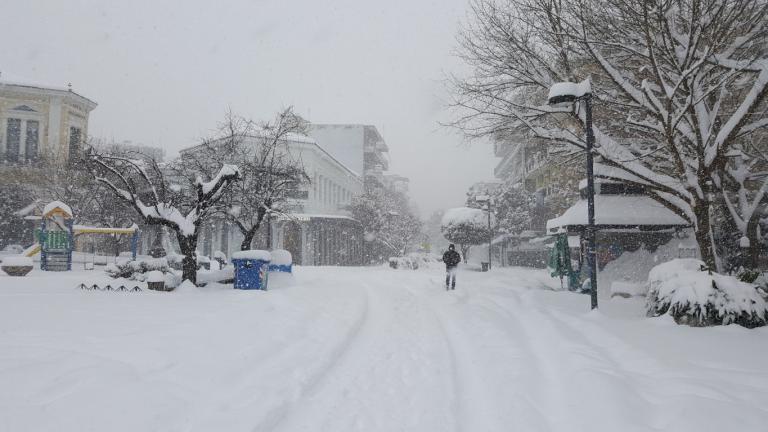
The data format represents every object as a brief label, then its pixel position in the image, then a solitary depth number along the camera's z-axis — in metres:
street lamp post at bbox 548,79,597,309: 8.48
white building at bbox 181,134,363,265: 33.09
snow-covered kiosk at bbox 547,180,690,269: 13.80
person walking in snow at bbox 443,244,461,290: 15.37
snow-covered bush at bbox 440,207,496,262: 31.11
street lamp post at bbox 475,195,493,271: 27.21
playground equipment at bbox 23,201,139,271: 17.41
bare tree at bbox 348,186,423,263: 38.53
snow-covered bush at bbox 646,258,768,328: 7.09
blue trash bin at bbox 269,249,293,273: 15.61
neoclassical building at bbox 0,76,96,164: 32.44
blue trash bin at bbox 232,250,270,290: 12.25
